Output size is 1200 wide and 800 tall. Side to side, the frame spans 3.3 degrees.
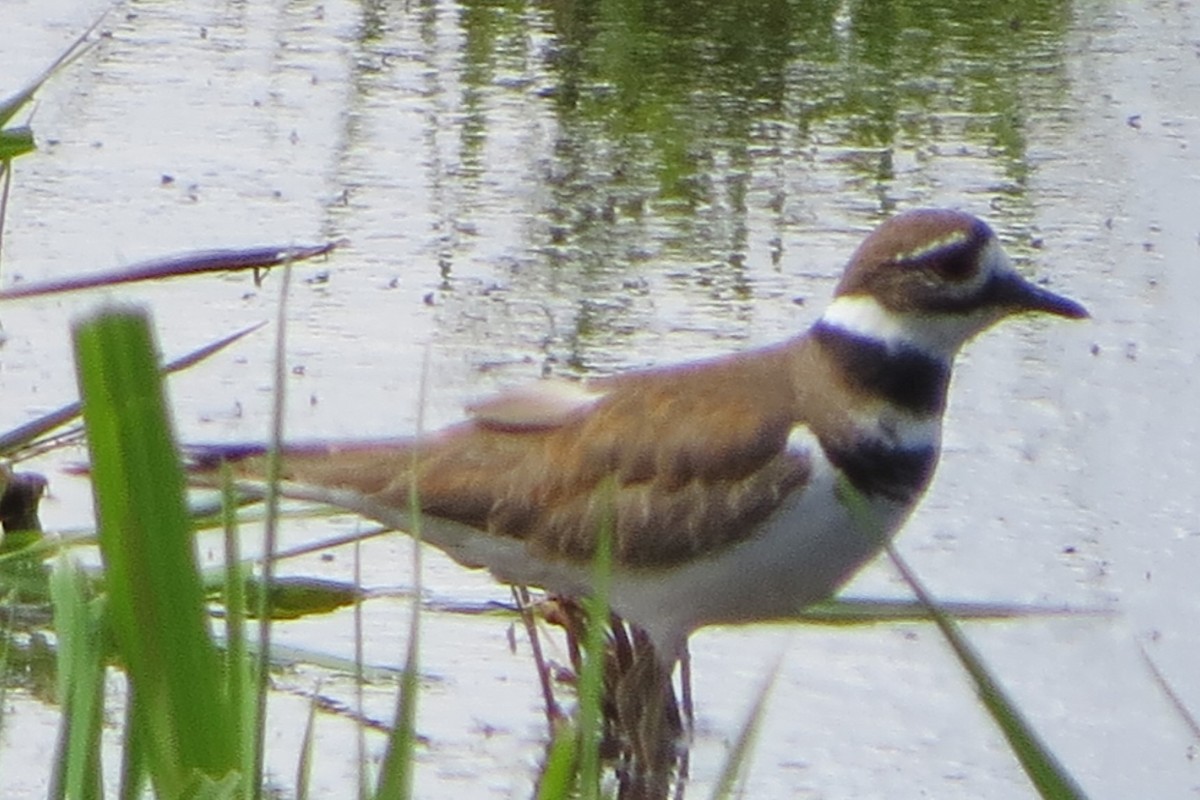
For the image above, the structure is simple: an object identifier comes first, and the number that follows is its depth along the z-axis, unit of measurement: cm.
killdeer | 426
